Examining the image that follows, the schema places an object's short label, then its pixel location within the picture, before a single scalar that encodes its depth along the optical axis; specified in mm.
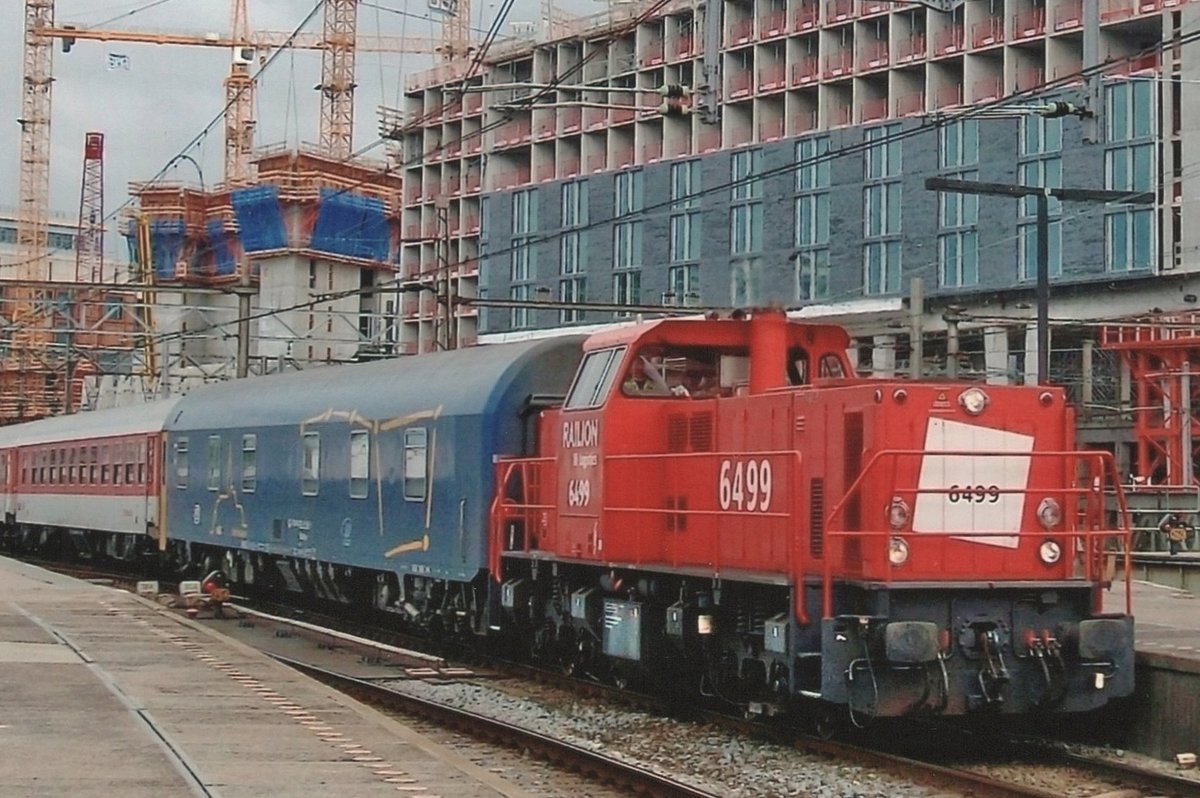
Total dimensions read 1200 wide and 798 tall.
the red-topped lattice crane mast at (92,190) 142375
